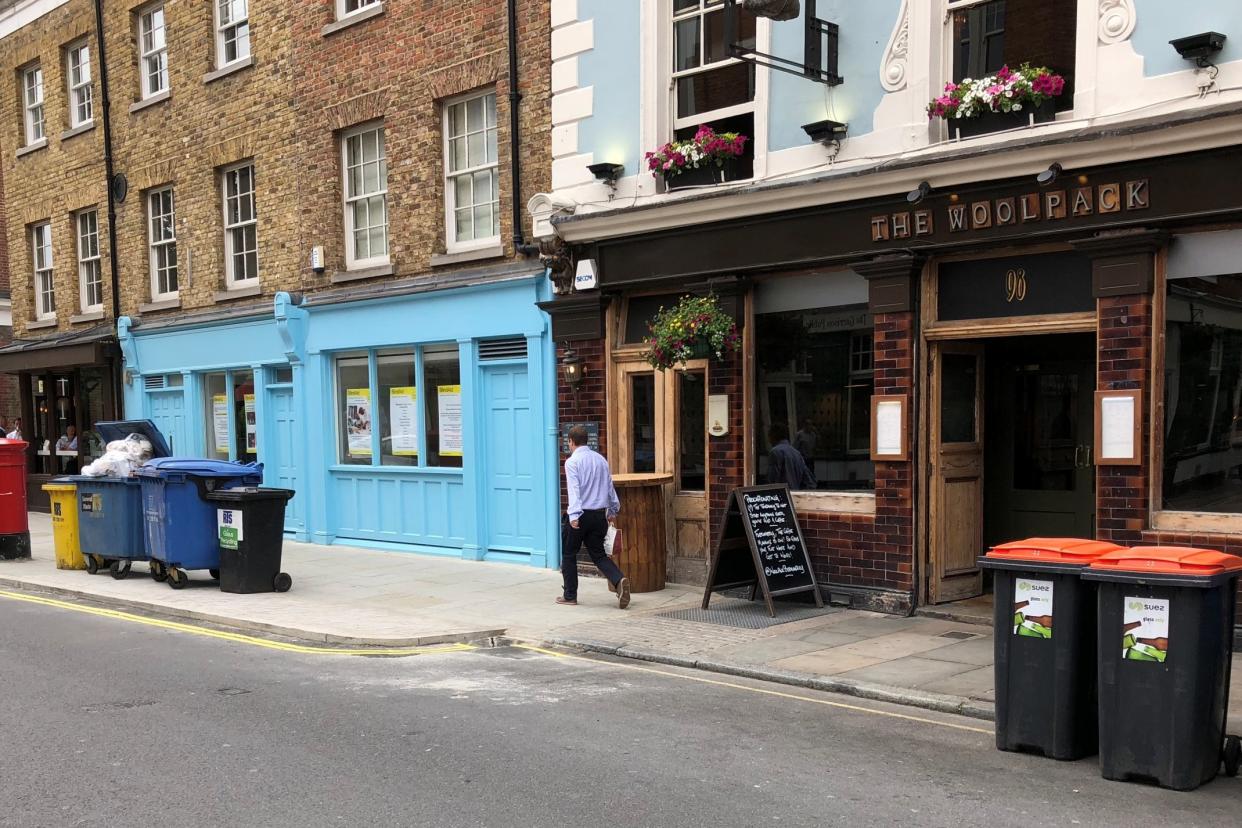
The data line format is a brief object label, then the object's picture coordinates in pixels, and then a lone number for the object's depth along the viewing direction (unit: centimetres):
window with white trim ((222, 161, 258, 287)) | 1741
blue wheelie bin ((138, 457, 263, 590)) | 1212
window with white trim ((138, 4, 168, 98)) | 1881
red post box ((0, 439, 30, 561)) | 1528
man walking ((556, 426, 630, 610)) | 1043
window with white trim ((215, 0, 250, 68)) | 1717
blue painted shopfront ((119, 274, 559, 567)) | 1345
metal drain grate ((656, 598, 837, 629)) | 971
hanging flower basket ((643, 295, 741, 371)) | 1078
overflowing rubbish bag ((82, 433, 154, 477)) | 1318
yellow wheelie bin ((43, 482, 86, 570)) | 1412
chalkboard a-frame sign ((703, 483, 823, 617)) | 997
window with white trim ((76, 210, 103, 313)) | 2081
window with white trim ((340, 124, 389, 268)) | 1531
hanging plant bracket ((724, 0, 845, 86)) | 990
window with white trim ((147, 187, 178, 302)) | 1906
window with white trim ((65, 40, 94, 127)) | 2066
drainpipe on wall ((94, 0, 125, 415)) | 1972
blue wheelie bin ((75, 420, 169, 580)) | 1309
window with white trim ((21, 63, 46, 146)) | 2191
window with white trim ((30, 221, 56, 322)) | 2214
